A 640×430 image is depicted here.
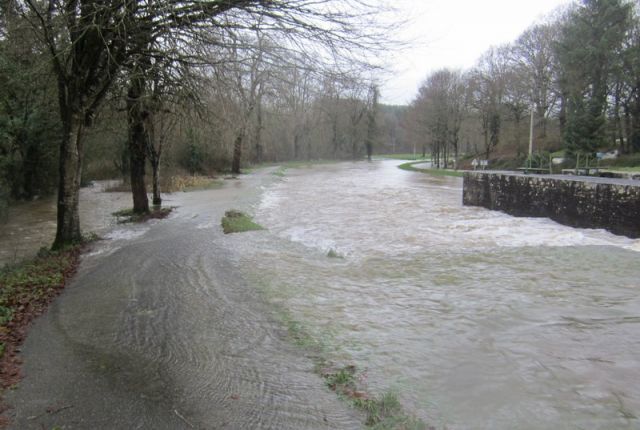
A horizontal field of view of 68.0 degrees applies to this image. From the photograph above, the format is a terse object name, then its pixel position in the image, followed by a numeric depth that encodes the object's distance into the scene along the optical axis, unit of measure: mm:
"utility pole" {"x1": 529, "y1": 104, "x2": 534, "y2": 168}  38772
